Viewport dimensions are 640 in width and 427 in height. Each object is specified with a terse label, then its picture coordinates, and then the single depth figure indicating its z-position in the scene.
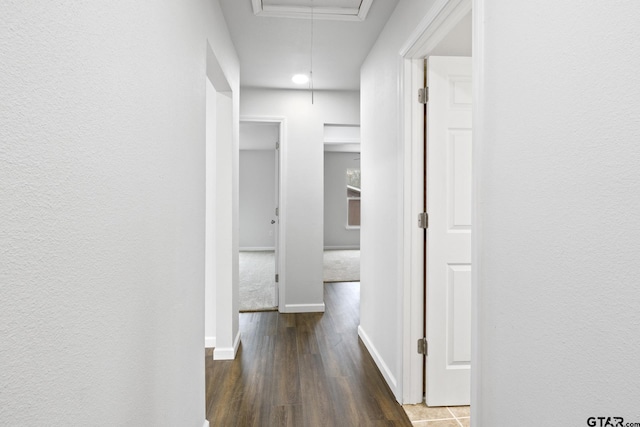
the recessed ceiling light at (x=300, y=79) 3.75
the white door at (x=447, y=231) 2.25
